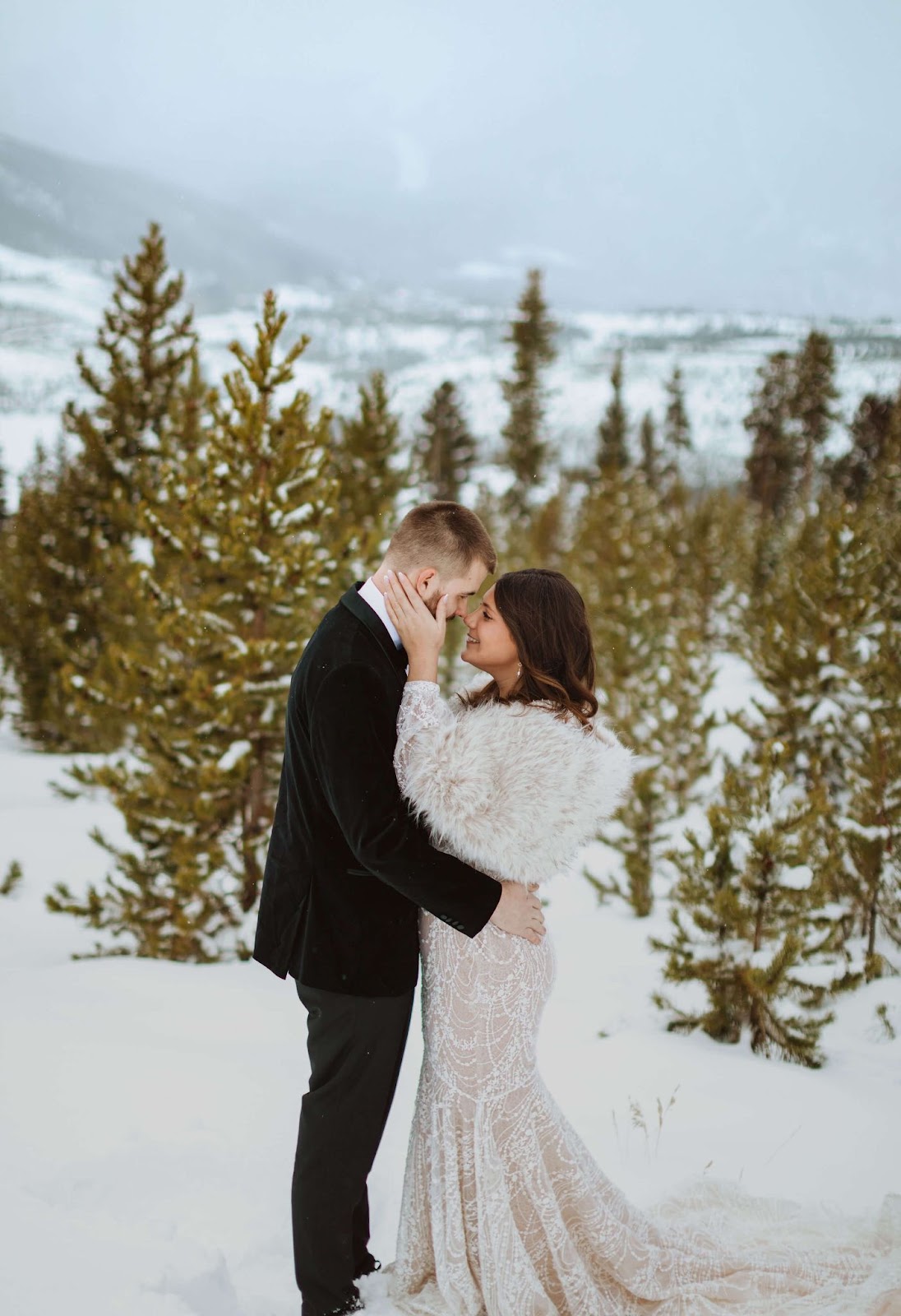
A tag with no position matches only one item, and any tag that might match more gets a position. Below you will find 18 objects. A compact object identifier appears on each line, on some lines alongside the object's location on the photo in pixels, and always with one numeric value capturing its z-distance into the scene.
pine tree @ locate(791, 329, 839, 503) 43.16
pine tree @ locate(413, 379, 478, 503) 34.75
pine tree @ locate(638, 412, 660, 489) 54.23
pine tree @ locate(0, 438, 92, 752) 19.62
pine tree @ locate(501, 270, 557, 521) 43.97
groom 2.95
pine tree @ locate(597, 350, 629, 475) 50.28
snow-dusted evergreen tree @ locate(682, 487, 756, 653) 30.62
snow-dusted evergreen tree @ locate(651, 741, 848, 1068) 6.20
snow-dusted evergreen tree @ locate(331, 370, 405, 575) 17.44
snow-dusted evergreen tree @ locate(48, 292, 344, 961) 9.55
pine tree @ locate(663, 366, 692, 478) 58.34
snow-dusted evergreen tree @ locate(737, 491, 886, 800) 12.35
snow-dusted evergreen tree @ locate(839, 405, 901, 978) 8.29
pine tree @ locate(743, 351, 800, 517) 46.25
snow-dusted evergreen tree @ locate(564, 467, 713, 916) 12.21
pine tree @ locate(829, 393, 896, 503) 36.75
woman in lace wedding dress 2.90
